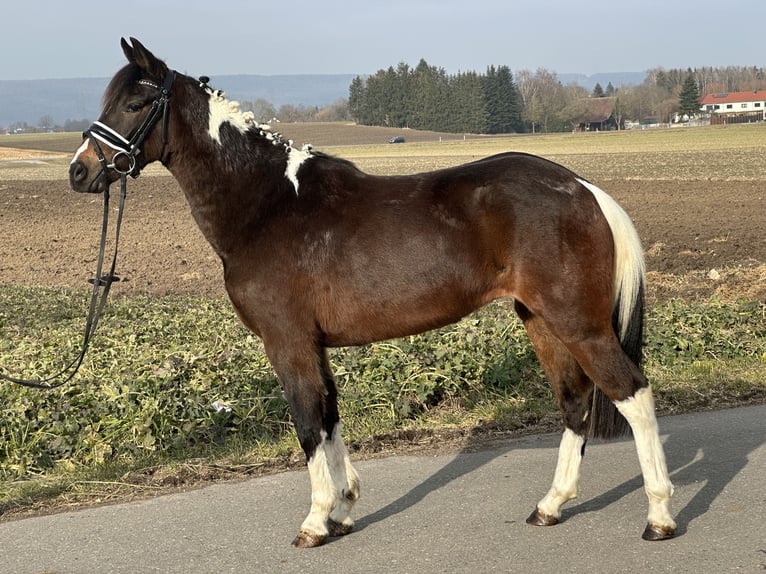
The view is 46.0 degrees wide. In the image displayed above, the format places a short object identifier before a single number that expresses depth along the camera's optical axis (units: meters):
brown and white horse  4.63
